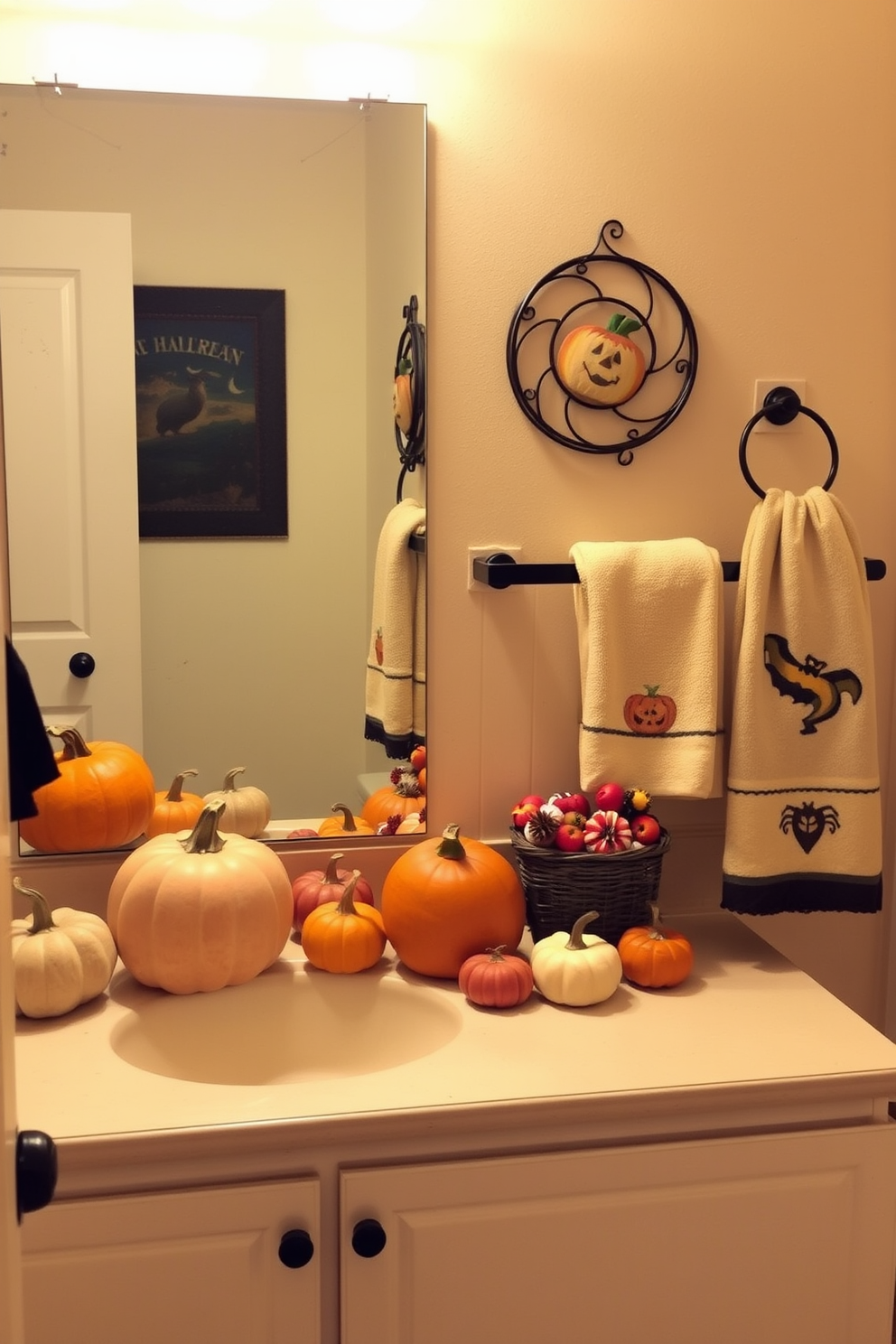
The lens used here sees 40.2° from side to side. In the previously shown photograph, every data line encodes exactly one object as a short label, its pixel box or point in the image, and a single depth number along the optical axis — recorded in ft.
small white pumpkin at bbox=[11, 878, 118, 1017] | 4.40
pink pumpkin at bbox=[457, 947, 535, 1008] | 4.58
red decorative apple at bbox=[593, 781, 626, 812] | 5.12
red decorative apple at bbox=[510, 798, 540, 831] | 5.13
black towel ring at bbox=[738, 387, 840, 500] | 5.47
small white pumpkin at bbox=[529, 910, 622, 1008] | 4.60
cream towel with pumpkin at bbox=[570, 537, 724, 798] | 5.19
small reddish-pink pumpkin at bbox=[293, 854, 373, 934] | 5.12
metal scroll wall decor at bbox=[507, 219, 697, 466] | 5.35
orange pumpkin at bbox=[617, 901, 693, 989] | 4.80
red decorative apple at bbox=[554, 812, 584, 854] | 5.02
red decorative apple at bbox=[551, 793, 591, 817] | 5.14
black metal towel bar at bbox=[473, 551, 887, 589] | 5.16
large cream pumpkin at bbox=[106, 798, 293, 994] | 4.57
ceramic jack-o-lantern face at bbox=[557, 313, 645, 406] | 5.34
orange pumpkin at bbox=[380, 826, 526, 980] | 4.79
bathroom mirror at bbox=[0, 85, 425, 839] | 4.90
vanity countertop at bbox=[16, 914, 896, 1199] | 3.91
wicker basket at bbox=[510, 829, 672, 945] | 4.98
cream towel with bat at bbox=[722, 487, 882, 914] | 5.20
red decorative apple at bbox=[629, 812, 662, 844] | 5.06
